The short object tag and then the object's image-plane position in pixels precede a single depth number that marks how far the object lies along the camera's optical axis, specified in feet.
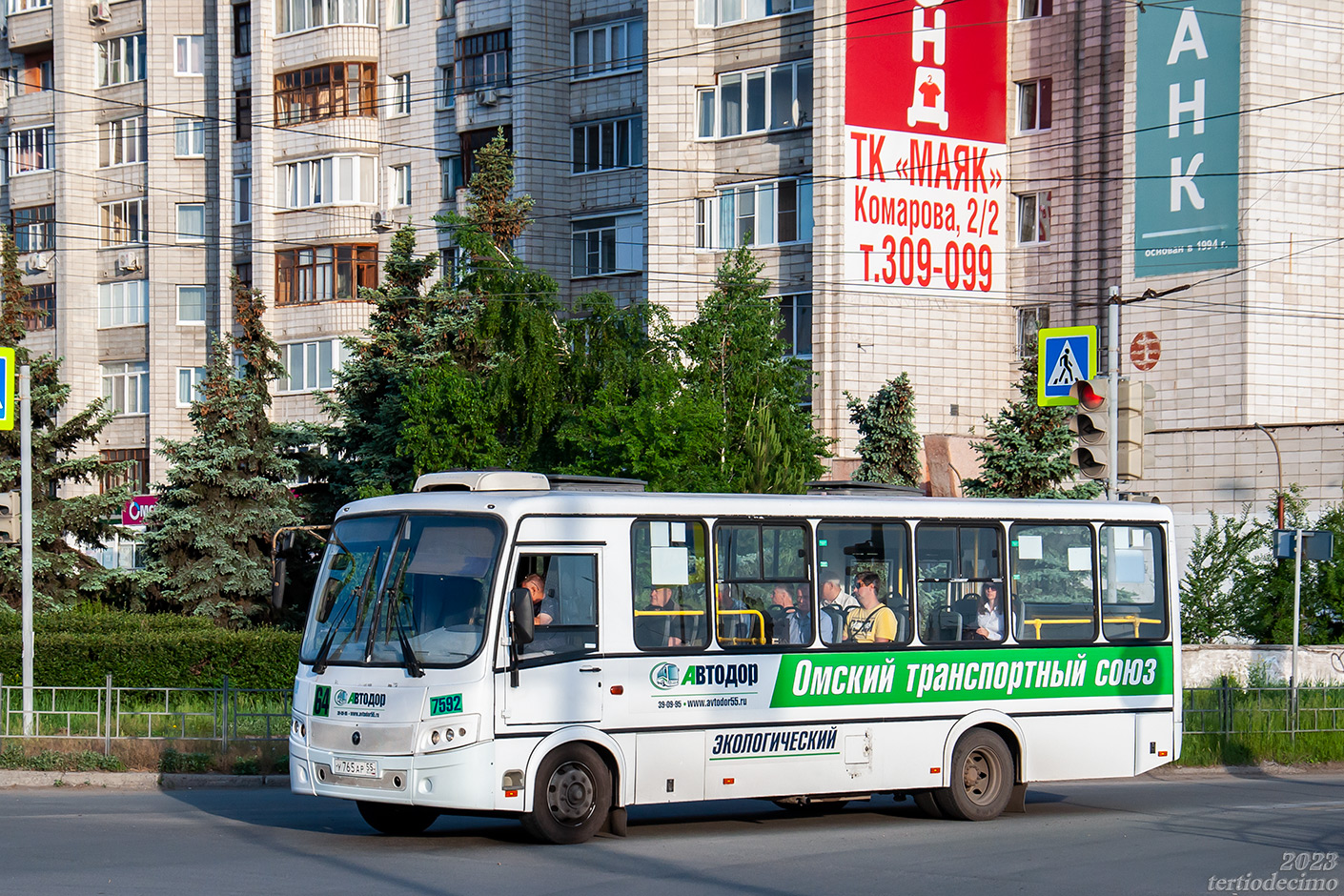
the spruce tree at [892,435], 118.93
